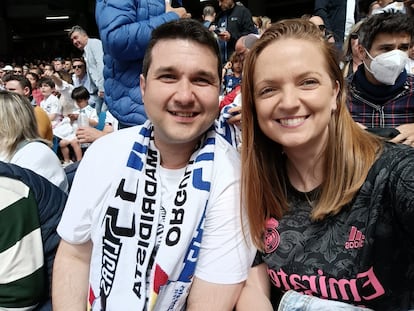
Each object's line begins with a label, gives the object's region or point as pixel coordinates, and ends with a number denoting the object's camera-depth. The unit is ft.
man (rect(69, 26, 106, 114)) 21.76
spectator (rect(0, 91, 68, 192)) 7.65
